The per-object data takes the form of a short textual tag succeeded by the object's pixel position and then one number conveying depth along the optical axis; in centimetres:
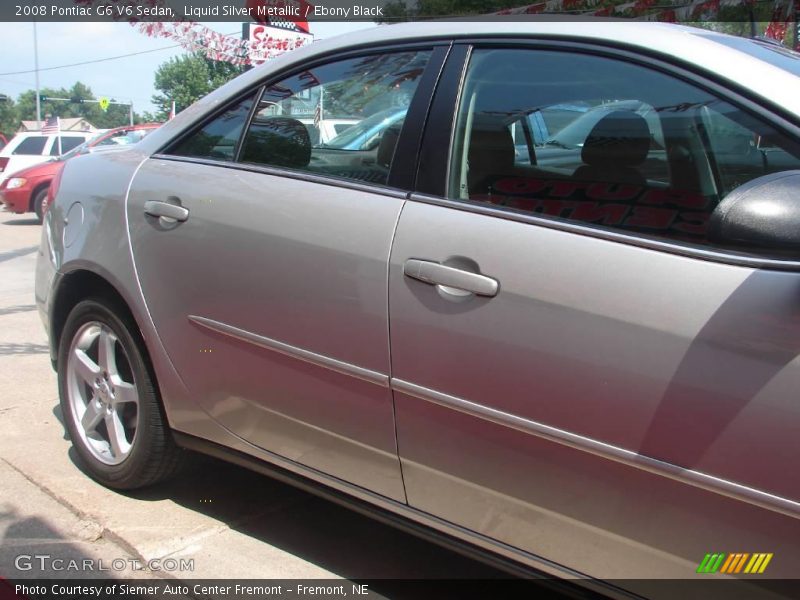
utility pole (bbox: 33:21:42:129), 4092
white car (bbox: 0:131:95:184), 1541
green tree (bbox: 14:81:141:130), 11562
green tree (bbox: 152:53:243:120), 5988
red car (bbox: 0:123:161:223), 1268
